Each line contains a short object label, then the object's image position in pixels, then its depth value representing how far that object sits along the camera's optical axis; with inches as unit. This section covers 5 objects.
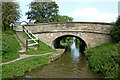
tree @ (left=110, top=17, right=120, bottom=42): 399.1
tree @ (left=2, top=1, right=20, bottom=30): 532.7
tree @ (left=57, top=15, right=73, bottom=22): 1779.0
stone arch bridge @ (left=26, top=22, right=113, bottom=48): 492.1
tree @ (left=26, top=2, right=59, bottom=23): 966.4
